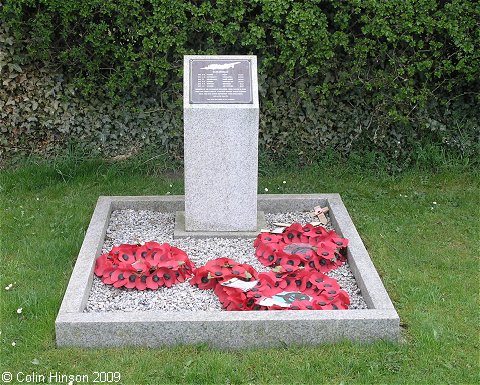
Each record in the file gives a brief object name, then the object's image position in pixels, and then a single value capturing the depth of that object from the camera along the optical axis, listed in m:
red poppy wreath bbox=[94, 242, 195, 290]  5.10
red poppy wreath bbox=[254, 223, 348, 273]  5.39
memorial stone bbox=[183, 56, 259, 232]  5.64
